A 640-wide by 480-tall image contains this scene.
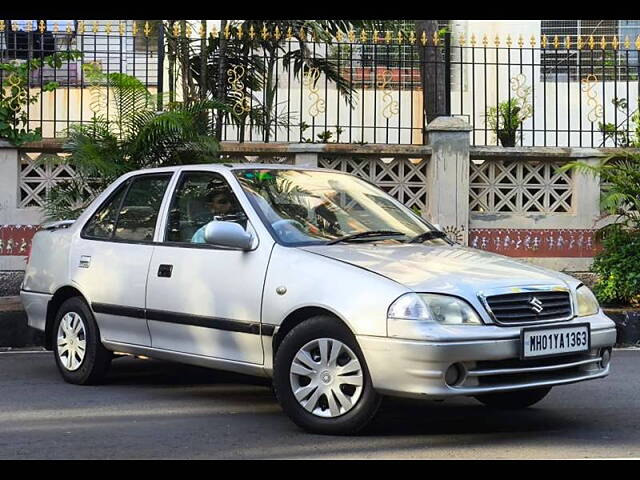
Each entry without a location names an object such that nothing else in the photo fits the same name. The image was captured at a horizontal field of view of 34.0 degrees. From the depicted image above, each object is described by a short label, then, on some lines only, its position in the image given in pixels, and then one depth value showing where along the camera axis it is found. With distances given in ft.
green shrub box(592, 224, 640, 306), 36.32
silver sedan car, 18.30
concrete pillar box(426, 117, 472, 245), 41.04
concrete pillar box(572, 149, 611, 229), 41.81
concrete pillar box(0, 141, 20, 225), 39.37
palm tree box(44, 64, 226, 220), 34.83
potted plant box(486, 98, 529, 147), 43.96
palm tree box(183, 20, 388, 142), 42.04
